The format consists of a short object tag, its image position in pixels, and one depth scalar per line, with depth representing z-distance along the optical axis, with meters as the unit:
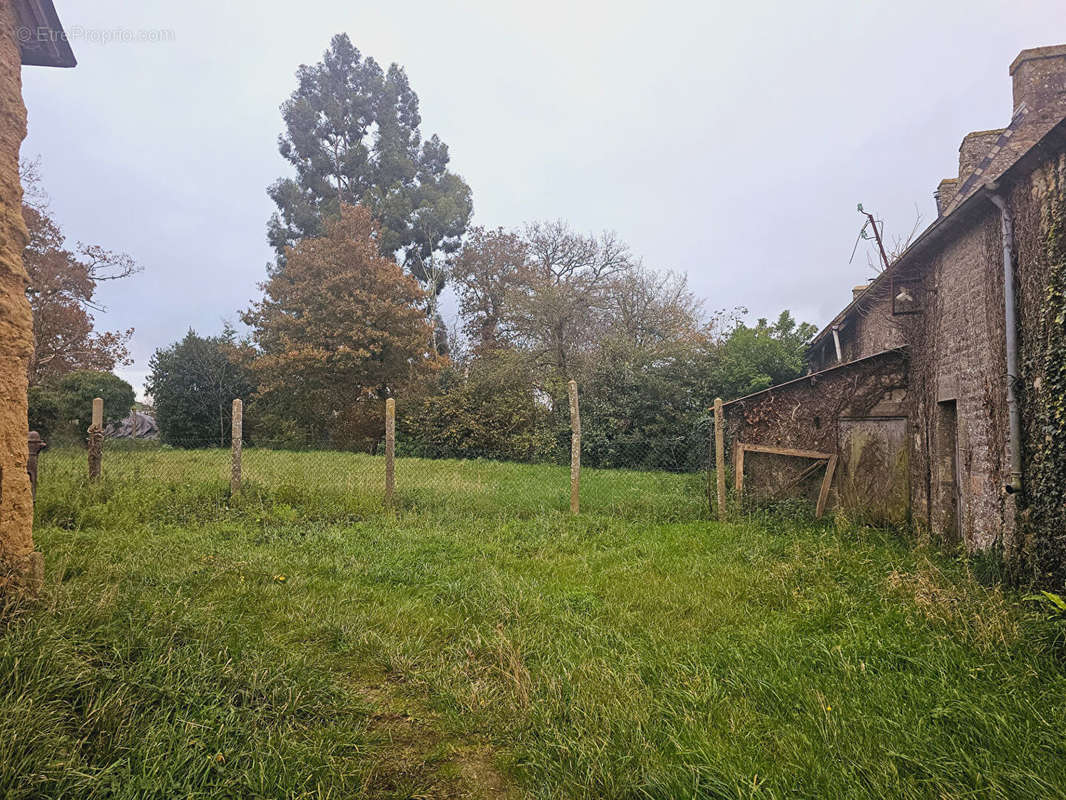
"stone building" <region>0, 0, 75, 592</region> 3.34
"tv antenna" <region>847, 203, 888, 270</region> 14.10
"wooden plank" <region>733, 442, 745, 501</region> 9.01
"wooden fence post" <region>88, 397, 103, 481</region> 8.00
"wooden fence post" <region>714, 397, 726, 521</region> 8.23
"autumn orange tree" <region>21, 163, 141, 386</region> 18.11
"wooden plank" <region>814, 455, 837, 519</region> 8.82
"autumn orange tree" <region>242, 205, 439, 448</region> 19.94
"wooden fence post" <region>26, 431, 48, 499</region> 6.11
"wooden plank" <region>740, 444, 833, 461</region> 8.93
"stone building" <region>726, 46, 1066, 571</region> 4.71
